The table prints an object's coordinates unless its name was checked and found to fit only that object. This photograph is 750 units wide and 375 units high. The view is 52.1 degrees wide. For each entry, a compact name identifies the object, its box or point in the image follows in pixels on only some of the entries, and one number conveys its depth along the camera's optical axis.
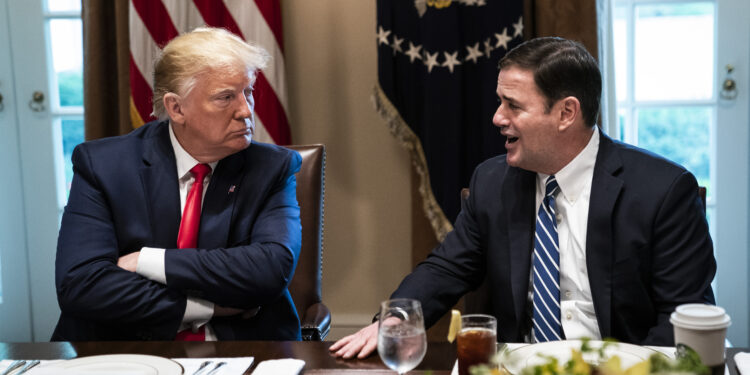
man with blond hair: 1.82
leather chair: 2.16
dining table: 1.39
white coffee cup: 1.10
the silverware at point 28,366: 1.41
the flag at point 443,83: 3.00
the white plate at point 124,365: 1.35
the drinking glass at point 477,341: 1.25
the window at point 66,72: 3.63
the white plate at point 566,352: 1.27
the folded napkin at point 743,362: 1.29
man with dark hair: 1.75
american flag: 3.12
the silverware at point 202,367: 1.35
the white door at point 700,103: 3.20
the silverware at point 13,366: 1.41
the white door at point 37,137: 3.62
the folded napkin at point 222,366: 1.36
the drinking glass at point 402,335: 1.20
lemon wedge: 1.23
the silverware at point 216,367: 1.35
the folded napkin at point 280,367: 1.34
